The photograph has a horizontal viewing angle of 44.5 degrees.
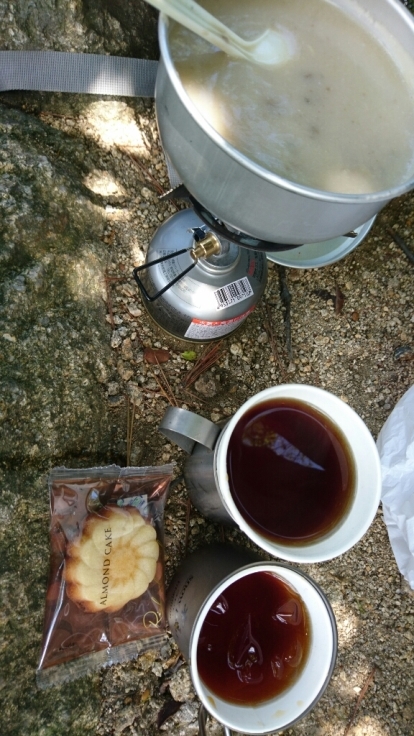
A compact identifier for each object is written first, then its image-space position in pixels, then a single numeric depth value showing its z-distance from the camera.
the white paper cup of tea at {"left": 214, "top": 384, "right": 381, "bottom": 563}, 0.33
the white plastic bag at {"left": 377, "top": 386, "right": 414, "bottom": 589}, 0.47
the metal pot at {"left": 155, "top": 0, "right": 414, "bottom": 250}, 0.22
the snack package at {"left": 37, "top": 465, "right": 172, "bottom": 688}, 0.39
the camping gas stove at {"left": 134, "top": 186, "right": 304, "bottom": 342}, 0.42
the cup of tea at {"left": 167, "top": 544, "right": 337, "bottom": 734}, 0.37
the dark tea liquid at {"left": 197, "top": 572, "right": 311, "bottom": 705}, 0.40
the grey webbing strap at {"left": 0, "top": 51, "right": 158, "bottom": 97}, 0.44
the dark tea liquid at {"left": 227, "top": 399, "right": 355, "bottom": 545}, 0.38
